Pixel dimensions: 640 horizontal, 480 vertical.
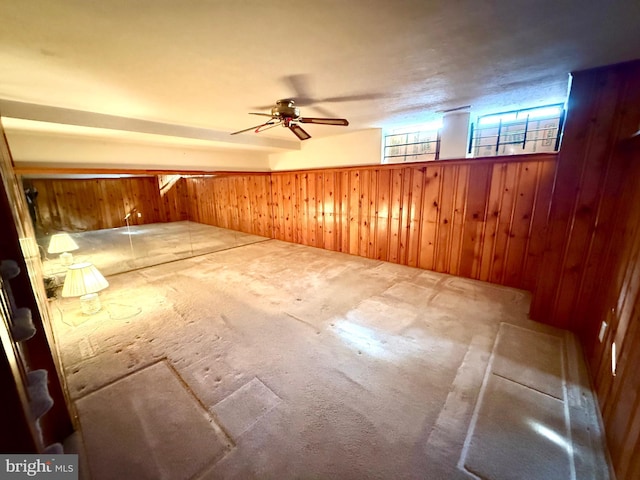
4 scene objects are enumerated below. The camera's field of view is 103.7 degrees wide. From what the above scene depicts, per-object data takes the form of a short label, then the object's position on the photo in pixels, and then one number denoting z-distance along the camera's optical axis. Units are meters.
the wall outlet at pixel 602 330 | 1.89
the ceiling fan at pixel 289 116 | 2.58
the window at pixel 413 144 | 4.04
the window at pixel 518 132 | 3.19
